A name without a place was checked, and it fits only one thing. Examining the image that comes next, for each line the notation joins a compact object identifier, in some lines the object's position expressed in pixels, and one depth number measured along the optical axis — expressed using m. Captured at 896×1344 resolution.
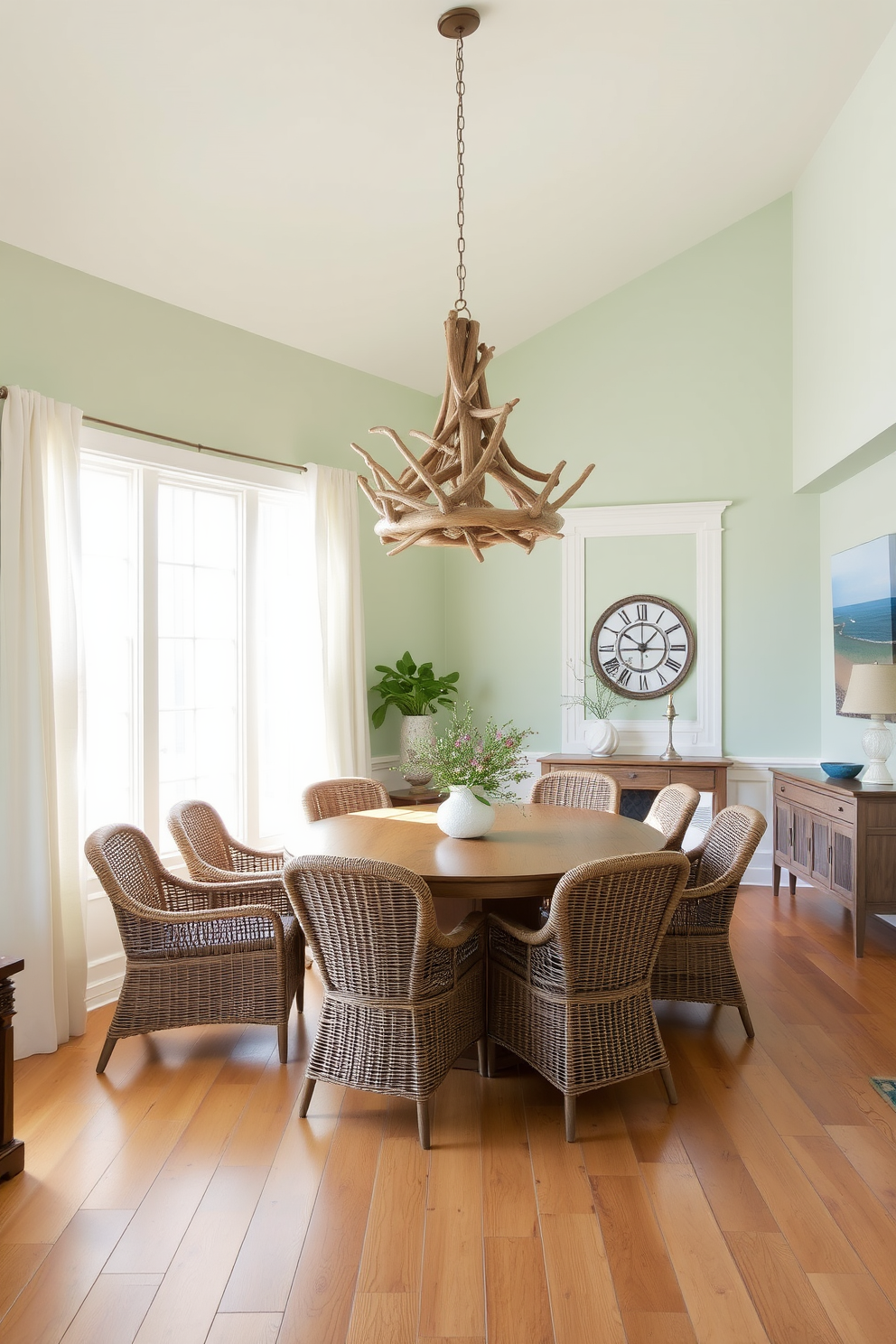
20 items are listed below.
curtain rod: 4.11
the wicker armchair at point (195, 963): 3.35
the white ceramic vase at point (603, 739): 6.15
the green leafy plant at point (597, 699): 6.39
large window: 4.32
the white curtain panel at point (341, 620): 5.26
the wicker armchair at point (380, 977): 2.67
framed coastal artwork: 5.00
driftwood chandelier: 2.96
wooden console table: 5.79
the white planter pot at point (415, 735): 5.85
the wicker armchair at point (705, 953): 3.53
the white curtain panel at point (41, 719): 3.55
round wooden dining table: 2.92
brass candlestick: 6.00
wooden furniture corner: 2.58
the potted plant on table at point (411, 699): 5.89
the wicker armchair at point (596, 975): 2.74
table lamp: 4.84
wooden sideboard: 4.69
